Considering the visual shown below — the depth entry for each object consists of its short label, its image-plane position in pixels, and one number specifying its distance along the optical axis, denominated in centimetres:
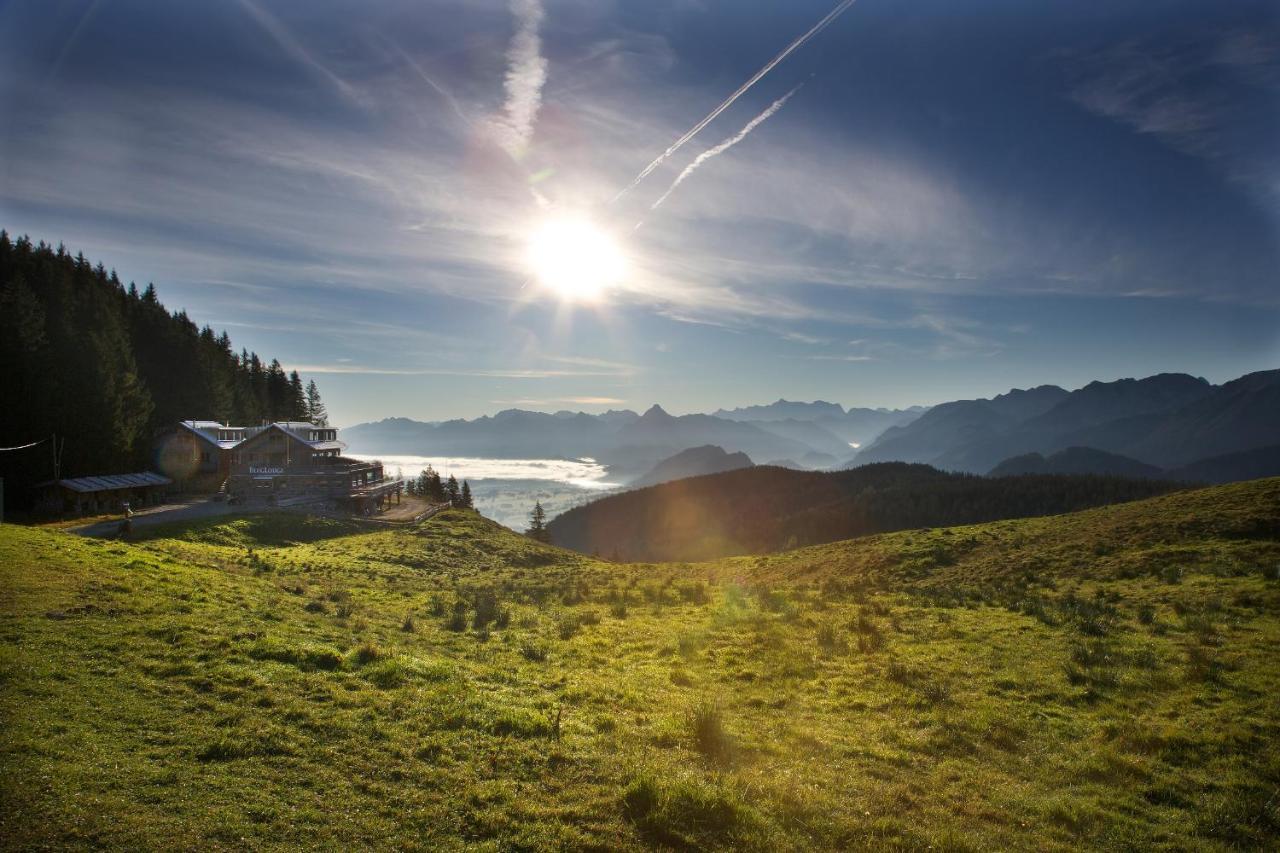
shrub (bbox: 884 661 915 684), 1534
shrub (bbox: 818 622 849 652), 1878
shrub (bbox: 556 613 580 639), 2003
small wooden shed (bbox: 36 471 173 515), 4119
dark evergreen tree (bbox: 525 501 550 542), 9885
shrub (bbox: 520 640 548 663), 1675
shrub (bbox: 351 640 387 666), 1413
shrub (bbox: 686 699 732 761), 1097
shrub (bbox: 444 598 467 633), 2008
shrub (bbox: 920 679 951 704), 1402
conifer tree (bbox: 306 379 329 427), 12998
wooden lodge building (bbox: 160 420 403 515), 5509
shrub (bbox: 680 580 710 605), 2862
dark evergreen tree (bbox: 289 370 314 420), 11394
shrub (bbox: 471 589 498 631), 2092
